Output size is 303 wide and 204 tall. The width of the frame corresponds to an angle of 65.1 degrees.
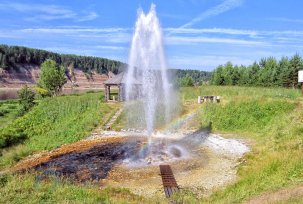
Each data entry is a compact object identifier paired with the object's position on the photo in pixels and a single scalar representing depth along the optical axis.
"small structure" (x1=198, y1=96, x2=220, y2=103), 21.28
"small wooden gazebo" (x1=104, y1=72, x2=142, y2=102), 24.06
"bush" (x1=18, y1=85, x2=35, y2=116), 27.65
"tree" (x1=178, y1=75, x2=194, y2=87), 45.23
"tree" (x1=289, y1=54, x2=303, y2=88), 36.19
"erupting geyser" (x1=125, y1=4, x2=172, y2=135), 14.01
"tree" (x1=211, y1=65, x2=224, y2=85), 44.54
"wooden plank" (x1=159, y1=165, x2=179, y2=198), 9.00
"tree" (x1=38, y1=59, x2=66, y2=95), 37.64
